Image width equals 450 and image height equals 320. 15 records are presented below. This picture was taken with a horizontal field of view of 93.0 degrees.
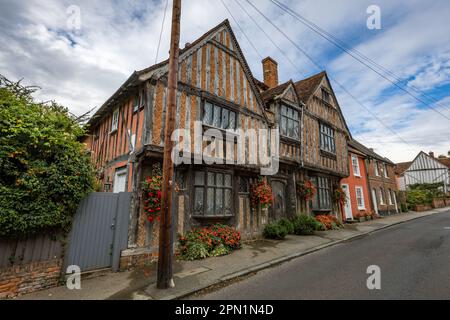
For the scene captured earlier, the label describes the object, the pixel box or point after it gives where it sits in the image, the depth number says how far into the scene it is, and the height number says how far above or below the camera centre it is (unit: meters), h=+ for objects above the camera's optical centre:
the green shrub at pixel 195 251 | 6.09 -1.35
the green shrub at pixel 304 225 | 9.76 -0.97
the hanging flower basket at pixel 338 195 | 13.10 +0.49
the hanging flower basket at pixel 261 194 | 8.56 +0.38
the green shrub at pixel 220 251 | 6.39 -1.40
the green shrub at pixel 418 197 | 23.87 +0.70
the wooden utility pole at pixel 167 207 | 4.07 -0.06
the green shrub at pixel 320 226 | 10.52 -1.12
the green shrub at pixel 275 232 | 8.73 -1.13
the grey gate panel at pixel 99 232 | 4.81 -0.65
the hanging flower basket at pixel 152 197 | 5.73 +0.19
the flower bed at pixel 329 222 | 11.26 -0.97
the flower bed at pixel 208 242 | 6.19 -1.17
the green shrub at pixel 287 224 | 9.73 -0.94
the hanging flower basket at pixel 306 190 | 10.85 +0.69
